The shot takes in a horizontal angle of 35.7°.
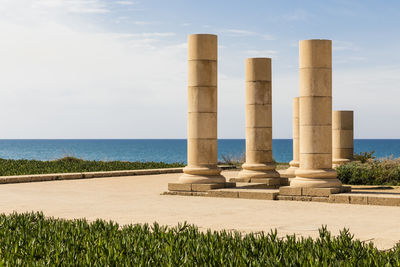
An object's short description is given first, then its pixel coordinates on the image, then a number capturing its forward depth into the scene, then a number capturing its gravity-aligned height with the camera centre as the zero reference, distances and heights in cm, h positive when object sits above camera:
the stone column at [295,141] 2858 +15
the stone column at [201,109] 2080 +118
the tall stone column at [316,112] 1916 +100
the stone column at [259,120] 2434 +95
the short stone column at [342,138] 3044 +31
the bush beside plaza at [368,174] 2541 -124
